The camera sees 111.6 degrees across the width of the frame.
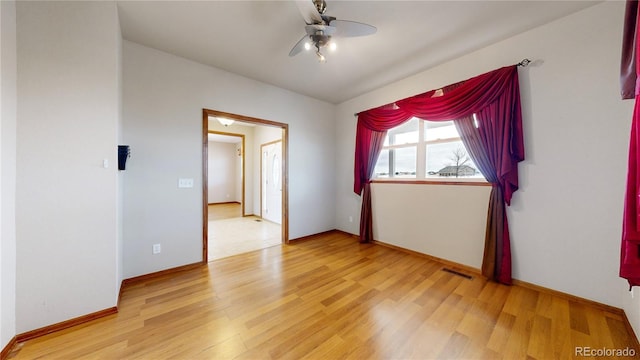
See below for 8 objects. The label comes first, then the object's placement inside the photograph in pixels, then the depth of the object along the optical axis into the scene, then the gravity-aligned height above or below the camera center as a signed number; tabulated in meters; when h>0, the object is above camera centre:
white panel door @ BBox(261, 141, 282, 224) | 5.28 -0.21
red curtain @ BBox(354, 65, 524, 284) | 2.30 +0.61
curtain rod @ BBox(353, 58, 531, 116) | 2.26 +1.21
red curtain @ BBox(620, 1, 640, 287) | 1.01 -0.14
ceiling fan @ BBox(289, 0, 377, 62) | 1.70 +1.23
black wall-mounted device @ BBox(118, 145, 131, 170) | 2.04 +0.16
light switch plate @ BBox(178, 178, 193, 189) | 2.76 -0.14
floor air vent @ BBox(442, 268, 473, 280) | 2.56 -1.17
